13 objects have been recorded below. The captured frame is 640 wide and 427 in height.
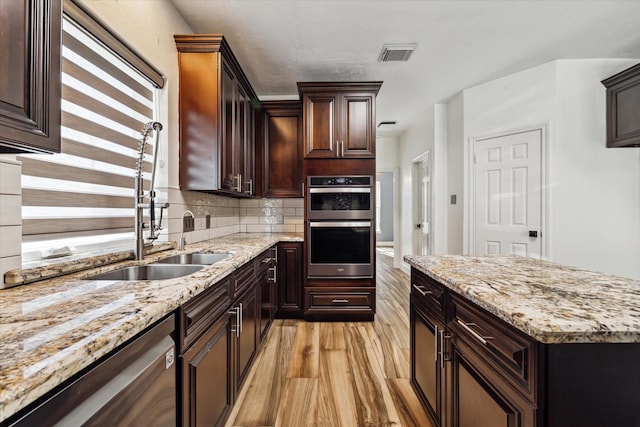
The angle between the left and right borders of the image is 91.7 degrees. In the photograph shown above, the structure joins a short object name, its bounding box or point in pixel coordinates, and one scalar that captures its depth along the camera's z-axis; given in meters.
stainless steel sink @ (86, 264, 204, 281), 1.55
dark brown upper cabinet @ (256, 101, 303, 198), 3.62
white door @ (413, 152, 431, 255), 5.07
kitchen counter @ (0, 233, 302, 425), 0.54
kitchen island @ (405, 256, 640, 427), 0.78
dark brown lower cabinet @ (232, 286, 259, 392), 1.79
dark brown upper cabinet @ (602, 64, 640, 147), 2.80
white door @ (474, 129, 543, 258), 3.35
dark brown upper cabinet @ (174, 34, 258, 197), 2.31
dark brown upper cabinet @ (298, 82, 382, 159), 3.18
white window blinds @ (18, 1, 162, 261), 1.32
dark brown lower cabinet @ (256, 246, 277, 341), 2.53
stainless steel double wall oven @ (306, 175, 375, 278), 3.17
